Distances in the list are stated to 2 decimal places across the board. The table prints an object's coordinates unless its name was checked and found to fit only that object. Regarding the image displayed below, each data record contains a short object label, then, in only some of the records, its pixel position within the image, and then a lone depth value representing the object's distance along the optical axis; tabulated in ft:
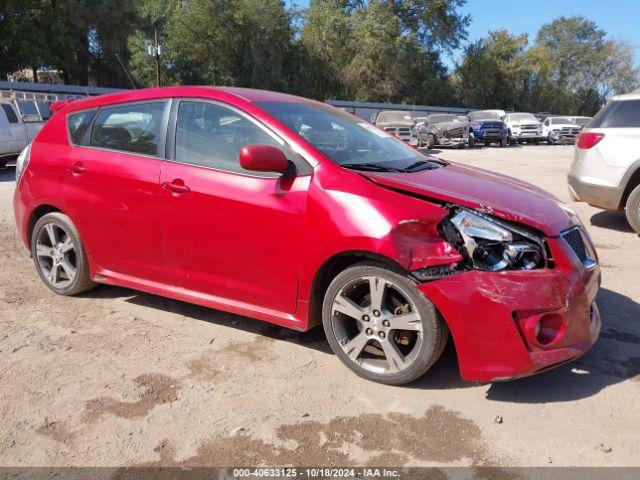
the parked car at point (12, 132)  45.73
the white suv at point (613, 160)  22.59
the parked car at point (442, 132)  83.76
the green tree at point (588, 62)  230.68
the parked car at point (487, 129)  89.35
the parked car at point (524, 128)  105.36
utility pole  95.09
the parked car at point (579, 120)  112.32
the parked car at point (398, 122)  77.56
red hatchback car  9.78
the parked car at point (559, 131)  107.04
